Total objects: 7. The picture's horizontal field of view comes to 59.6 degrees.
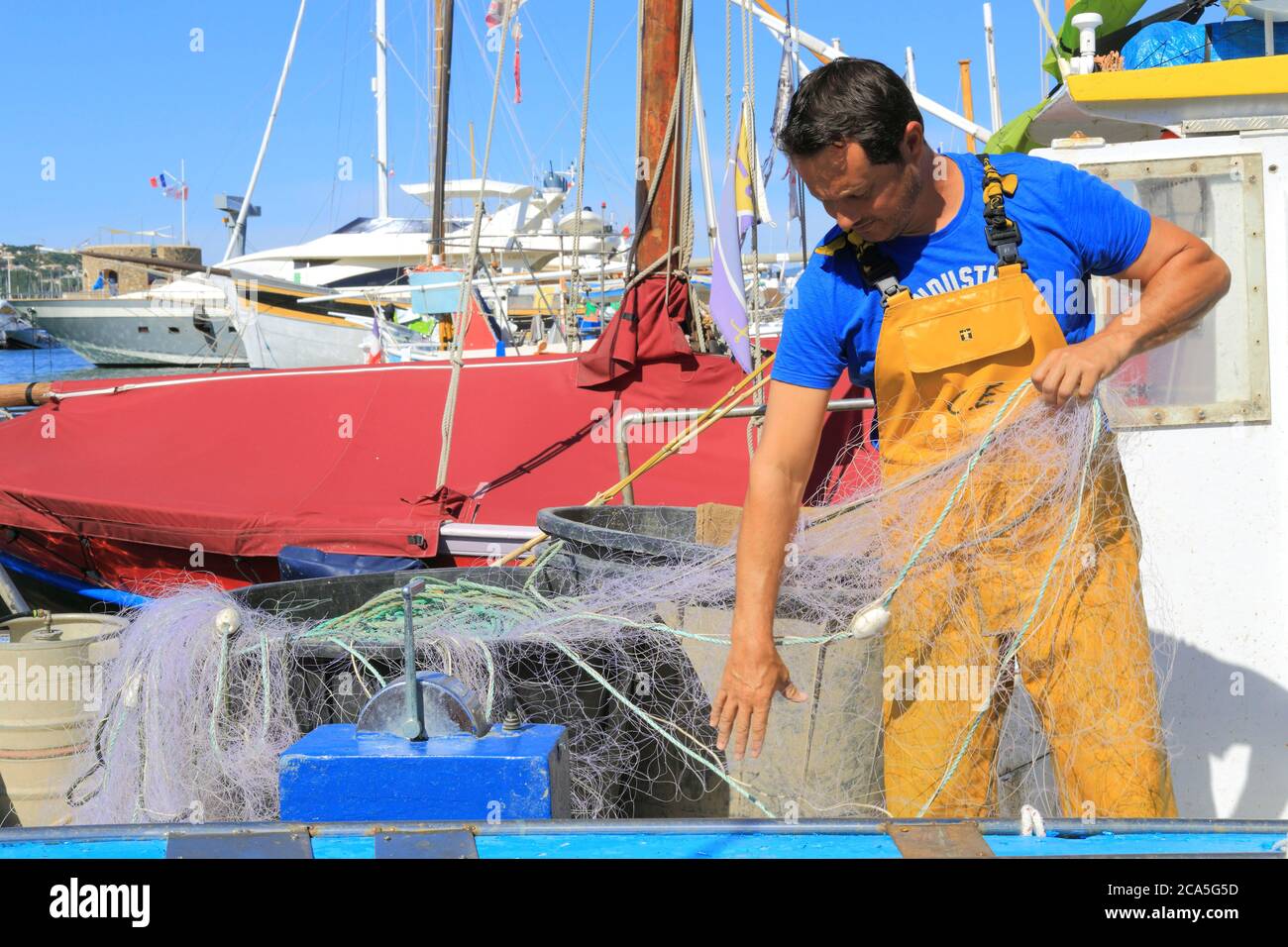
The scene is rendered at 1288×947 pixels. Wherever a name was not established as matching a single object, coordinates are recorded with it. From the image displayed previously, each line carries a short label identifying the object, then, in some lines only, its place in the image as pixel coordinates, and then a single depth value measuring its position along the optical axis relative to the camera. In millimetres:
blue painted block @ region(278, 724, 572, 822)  2248
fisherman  2293
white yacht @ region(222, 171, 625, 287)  34812
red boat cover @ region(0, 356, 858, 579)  6465
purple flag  6215
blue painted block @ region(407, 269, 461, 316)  27641
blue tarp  4023
